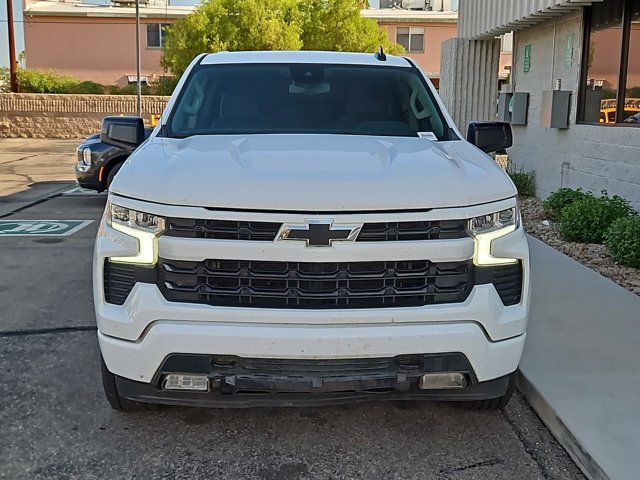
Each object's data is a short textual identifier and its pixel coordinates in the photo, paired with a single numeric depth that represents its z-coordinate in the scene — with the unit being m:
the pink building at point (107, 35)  39.12
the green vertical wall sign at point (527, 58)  11.62
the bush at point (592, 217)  7.71
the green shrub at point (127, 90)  32.28
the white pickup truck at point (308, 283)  3.08
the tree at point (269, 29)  31.25
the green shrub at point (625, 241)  6.65
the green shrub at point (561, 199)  9.05
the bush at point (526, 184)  11.18
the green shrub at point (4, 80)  33.60
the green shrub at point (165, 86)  31.81
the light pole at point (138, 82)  25.17
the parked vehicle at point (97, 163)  10.26
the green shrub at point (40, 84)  31.38
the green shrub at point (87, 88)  32.00
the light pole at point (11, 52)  30.56
